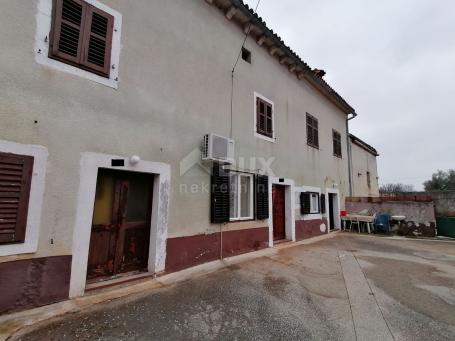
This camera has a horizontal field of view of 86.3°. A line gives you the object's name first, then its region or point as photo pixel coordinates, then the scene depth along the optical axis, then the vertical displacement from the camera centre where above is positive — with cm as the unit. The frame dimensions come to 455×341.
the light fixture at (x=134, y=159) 439 +71
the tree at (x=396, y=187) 4926 +375
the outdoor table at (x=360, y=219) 1161 -76
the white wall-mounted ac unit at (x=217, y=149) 570 +124
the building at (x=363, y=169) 1479 +233
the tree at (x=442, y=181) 4096 +426
